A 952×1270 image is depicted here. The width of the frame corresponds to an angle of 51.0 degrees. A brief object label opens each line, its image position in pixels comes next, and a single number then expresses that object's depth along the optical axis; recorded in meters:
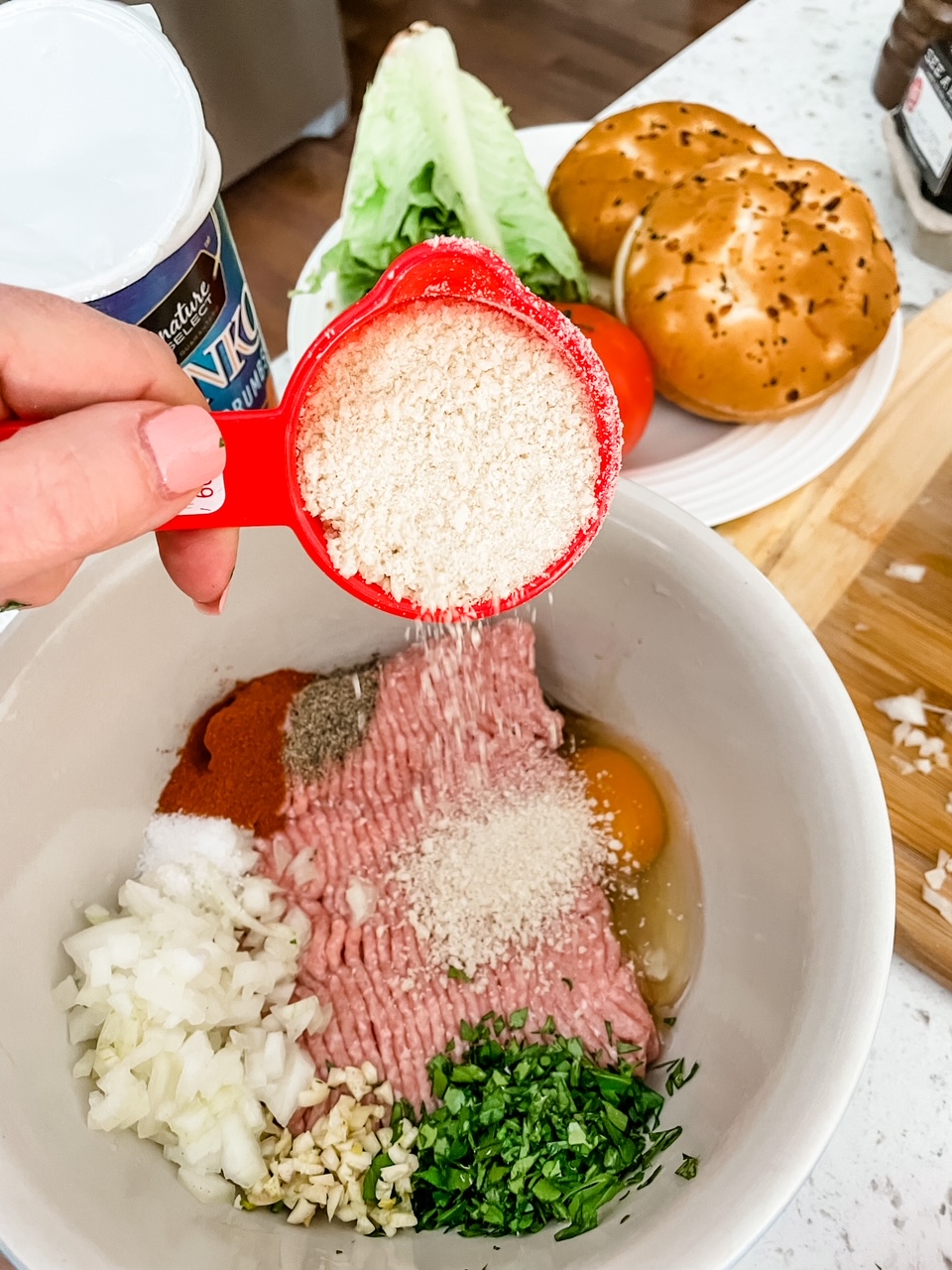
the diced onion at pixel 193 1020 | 0.25
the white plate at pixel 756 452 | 0.33
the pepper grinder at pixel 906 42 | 0.39
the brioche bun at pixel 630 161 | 0.37
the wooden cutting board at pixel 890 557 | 0.30
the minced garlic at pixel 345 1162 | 0.25
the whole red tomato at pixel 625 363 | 0.33
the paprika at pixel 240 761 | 0.31
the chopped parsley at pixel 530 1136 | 0.24
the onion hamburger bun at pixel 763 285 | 0.32
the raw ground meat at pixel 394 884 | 0.29
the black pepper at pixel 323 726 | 0.32
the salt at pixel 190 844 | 0.30
